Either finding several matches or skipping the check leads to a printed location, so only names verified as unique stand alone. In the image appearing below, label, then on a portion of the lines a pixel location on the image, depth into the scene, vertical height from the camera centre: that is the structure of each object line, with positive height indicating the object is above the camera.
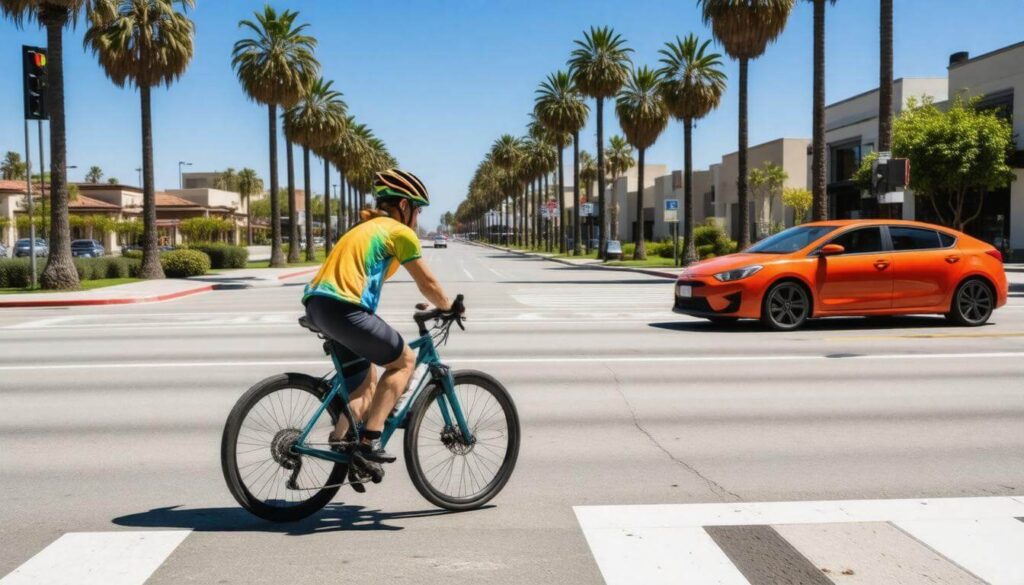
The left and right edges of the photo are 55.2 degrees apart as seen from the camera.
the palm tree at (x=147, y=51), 33.50 +6.95
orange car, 14.59 -0.41
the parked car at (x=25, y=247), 61.05 +0.40
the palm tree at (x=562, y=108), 74.38 +10.97
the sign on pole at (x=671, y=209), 41.25 +1.80
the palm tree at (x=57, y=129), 27.92 +3.61
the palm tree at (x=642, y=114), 56.94 +7.99
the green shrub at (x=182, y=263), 36.88 -0.40
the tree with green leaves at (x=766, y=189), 77.06 +5.03
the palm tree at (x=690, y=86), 48.09 +8.21
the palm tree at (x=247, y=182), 143.12 +10.43
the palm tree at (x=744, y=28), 37.94 +8.71
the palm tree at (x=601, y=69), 60.28 +11.32
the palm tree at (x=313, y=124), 58.50 +7.69
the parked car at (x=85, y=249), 61.23 +0.27
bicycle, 5.16 -1.01
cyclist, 5.05 -0.24
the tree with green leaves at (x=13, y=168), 142.00 +12.85
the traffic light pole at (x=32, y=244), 28.57 +0.27
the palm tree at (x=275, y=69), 45.72 +8.67
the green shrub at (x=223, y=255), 44.28 -0.10
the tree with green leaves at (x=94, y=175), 189.38 +15.16
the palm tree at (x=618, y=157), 106.94 +10.41
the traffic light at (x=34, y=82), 26.14 +4.61
